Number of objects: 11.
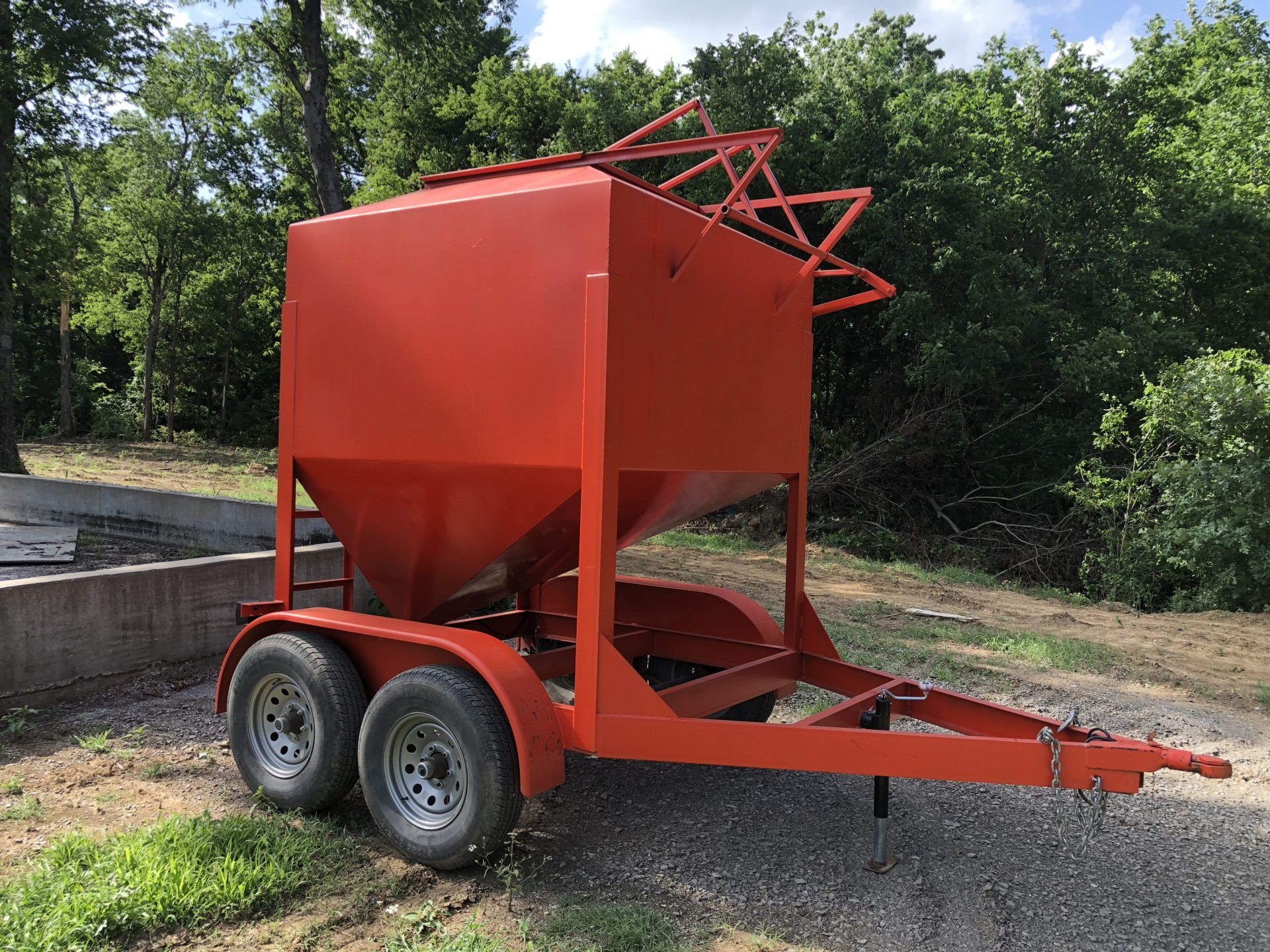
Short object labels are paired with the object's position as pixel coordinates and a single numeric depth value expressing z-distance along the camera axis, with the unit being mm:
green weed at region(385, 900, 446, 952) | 3121
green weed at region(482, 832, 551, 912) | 3594
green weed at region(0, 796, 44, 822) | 4047
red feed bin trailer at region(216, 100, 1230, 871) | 3576
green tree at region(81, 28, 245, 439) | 27141
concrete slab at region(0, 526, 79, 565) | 9023
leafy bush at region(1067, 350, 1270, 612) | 11742
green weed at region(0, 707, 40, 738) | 5145
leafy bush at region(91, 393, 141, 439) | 30359
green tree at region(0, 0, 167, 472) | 14227
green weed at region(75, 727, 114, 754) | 4961
